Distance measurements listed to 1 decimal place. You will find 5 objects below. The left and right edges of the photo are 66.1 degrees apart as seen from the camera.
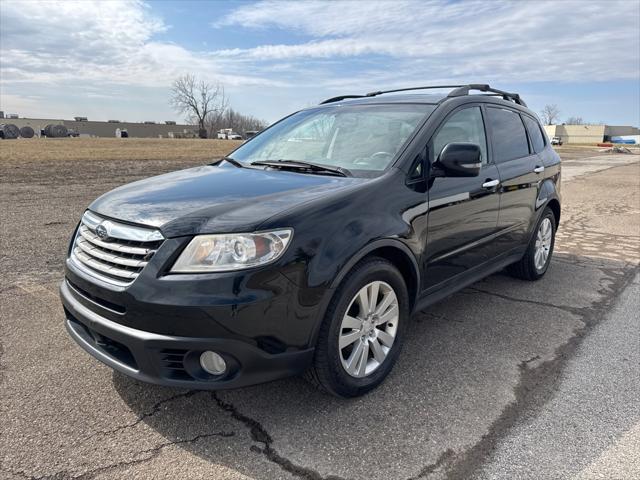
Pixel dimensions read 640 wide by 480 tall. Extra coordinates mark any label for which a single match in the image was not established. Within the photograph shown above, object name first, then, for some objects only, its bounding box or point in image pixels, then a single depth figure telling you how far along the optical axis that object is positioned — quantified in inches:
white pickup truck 3157.0
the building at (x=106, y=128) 3631.9
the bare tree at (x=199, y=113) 3609.7
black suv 91.0
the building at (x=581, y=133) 4192.9
